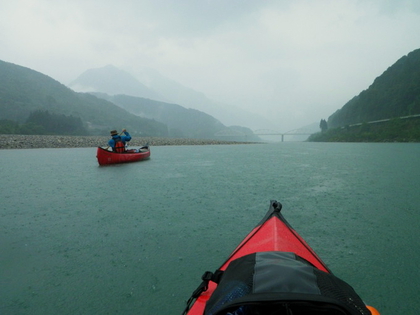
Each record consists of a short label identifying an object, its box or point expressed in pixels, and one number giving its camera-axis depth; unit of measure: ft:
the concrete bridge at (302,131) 592.27
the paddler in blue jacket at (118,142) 61.31
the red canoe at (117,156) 58.39
